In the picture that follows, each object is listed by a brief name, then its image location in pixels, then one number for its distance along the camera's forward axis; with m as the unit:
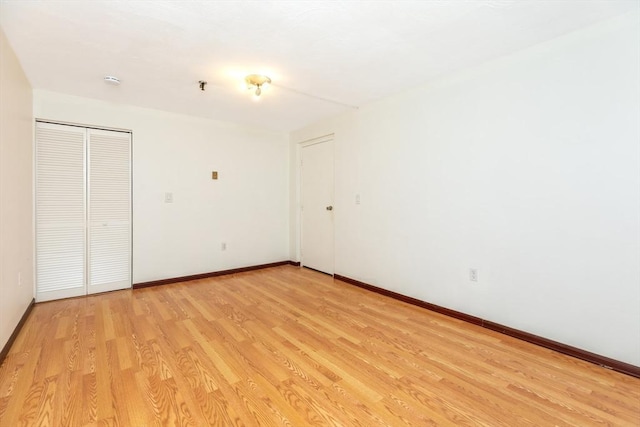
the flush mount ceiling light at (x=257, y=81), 2.81
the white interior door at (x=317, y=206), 4.43
